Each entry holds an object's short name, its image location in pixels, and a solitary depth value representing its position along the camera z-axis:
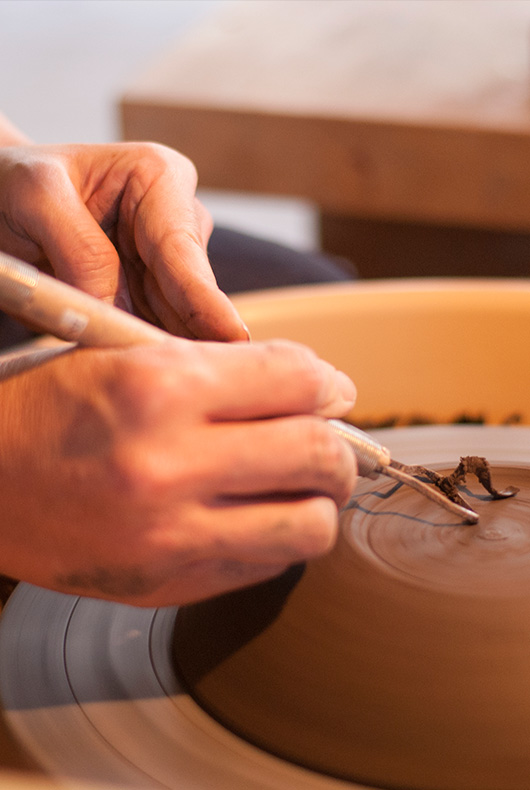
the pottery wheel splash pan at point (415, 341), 0.73
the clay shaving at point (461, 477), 0.57
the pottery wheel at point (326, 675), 0.52
